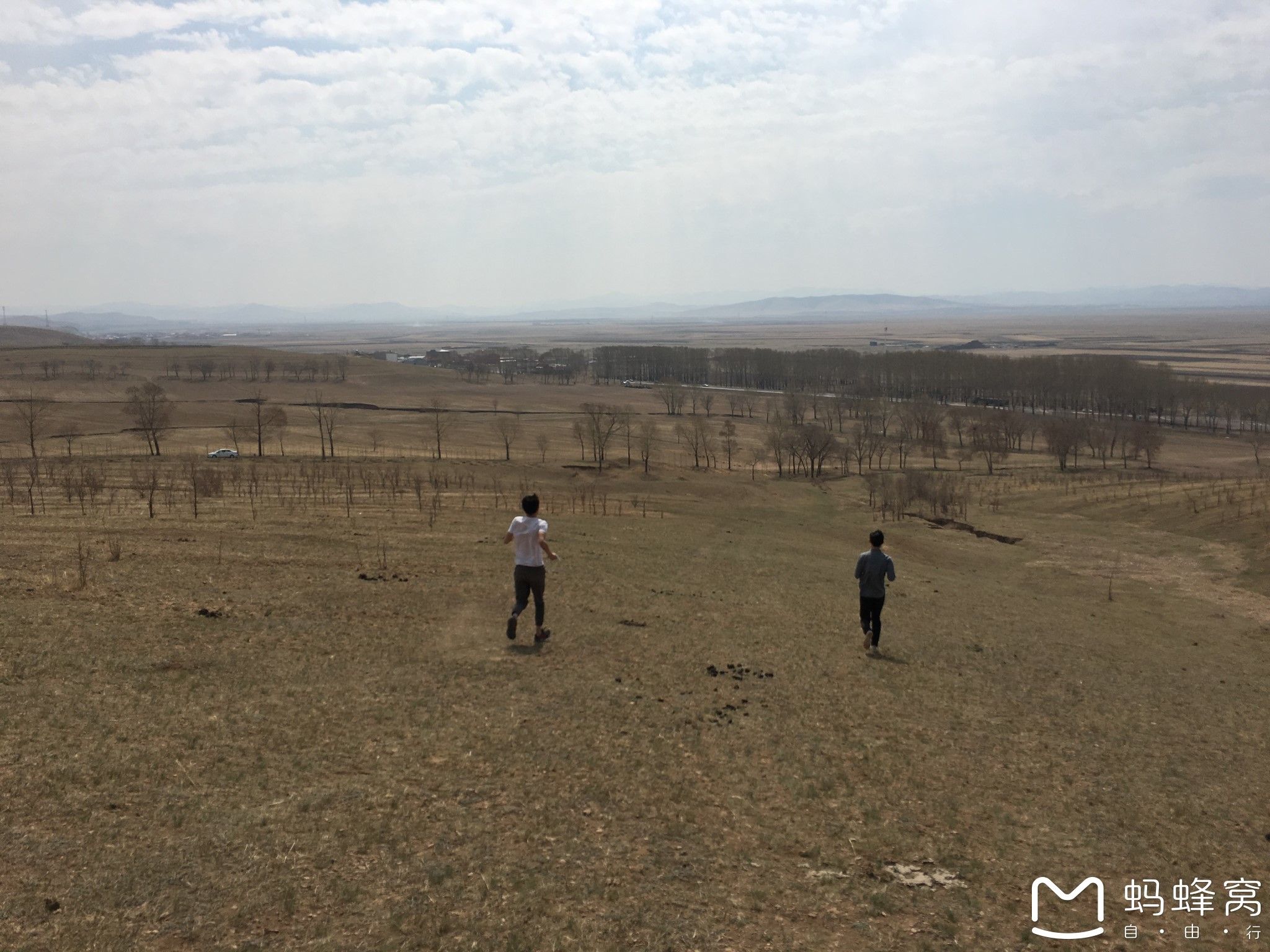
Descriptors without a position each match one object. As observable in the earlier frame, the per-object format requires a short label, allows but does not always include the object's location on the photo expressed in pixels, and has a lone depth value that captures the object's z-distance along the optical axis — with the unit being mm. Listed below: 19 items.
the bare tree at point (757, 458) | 87950
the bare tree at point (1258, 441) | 94262
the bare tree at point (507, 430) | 88438
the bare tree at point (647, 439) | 76650
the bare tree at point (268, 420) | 76600
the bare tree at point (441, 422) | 79462
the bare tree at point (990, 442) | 89000
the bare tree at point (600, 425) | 79181
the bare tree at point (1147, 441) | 83500
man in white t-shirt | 14008
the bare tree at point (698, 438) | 85500
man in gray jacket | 16078
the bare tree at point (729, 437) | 87250
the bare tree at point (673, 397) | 140262
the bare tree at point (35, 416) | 66288
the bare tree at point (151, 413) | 69875
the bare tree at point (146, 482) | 28780
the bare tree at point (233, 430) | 75125
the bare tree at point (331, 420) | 75688
